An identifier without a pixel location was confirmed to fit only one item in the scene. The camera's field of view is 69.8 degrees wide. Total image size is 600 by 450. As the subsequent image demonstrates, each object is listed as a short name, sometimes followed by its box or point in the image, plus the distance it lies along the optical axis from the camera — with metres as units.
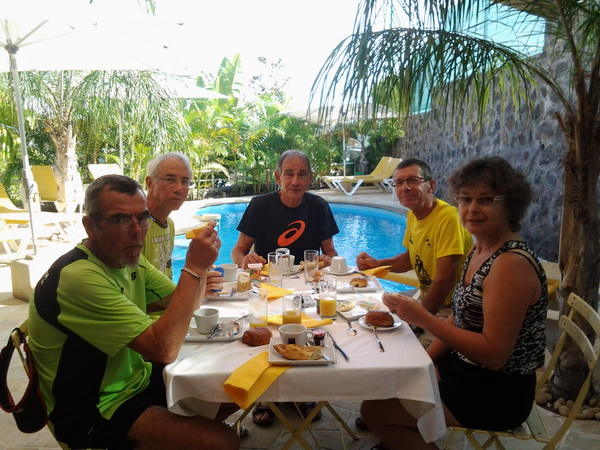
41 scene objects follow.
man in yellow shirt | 2.54
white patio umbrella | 4.58
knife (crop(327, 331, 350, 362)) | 1.54
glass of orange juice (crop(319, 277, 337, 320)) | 1.98
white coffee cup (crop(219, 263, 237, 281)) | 2.57
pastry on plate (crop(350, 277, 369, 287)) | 2.43
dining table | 1.45
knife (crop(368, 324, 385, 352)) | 1.60
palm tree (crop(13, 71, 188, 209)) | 8.48
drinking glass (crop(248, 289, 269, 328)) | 1.84
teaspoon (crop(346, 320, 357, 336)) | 1.76
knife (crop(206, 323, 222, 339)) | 1.73
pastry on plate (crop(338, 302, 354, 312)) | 2.02
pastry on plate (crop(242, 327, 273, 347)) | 1.66
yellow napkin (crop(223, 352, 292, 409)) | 1.38
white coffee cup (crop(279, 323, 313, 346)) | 1.64
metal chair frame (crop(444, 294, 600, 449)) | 1.57
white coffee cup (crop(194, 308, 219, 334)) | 1.77
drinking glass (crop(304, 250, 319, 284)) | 2.56
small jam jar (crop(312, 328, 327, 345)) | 1.66
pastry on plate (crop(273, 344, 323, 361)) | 1.51
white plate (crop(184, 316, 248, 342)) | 1.70
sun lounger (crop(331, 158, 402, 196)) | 14.55
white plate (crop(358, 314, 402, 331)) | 1.78
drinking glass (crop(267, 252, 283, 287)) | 2.47
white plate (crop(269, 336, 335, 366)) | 1.48
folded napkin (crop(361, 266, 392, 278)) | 2.63
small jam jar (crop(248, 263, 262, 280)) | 2.56
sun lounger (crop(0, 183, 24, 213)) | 7.24
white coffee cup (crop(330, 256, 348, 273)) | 2.72
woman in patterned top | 1.57
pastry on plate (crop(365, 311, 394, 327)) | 1.81
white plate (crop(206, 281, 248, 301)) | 2.23
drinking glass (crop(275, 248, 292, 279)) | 2.70
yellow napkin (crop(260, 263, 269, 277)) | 2.68
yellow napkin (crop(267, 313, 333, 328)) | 1.86
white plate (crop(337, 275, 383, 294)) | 2.37
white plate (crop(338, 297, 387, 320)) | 1.95
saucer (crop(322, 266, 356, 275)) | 2.71
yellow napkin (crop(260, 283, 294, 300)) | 2.26
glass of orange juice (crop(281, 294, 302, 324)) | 1.85
